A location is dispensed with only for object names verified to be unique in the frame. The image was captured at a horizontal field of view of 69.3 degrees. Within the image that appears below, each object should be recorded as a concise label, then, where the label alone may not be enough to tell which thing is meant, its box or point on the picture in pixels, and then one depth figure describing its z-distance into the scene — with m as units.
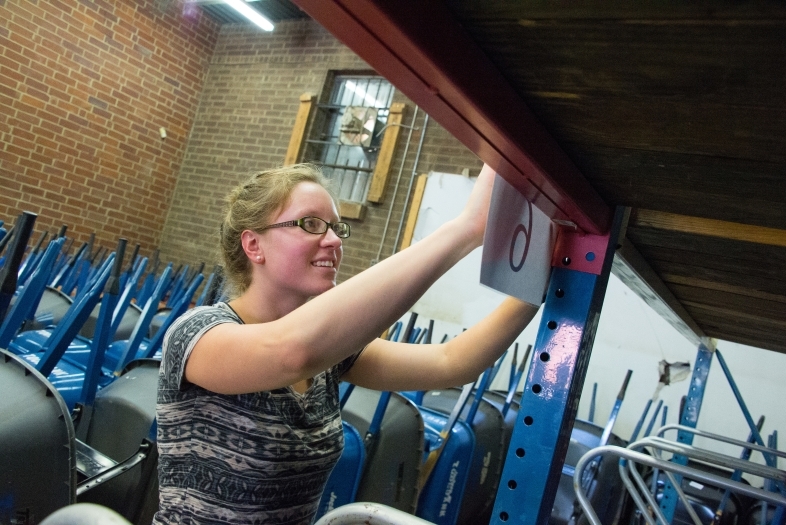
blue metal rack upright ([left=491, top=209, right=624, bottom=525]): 0.83
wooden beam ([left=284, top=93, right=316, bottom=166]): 6.37
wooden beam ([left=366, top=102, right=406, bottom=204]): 5.76
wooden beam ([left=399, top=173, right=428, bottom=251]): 5.49
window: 6.08
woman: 0.76
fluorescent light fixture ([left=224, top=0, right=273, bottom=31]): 6.02
